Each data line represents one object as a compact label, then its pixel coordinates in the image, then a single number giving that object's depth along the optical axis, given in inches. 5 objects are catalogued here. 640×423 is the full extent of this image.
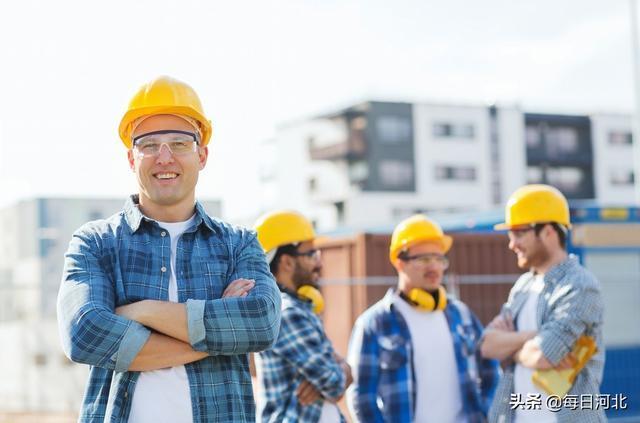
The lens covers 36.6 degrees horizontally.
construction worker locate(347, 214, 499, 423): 221.6
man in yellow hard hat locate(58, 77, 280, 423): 131.0
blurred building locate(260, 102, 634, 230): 2618.1
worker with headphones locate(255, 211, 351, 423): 201.3
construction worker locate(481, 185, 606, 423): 207.9
